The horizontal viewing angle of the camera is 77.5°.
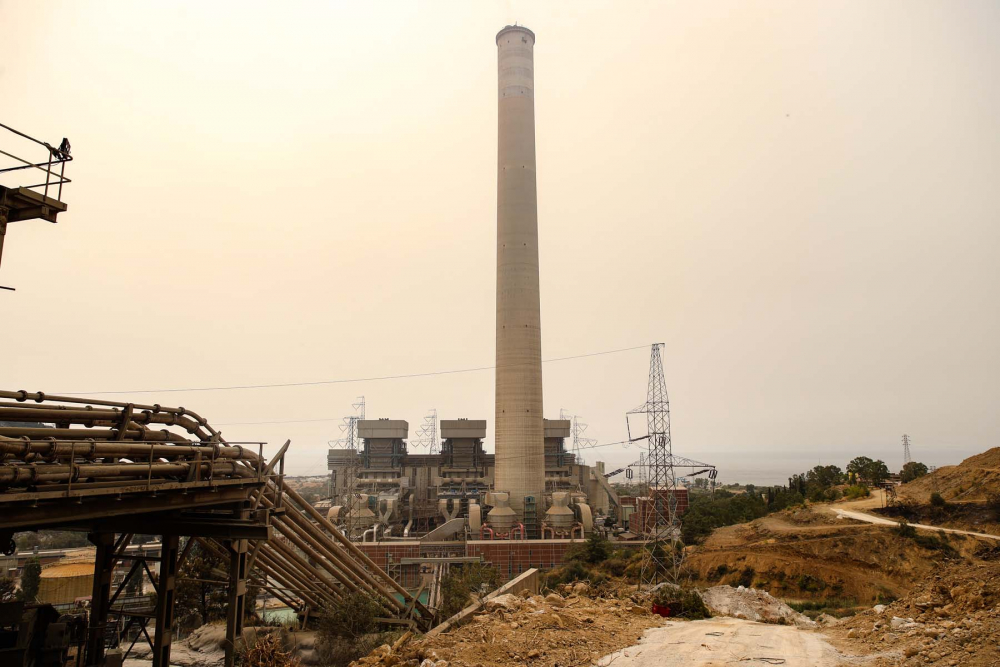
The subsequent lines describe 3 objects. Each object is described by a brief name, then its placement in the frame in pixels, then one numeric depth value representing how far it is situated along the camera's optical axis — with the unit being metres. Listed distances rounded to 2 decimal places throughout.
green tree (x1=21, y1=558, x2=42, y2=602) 40.72
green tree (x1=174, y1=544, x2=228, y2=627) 27.86
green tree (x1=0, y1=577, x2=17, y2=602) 35.53
